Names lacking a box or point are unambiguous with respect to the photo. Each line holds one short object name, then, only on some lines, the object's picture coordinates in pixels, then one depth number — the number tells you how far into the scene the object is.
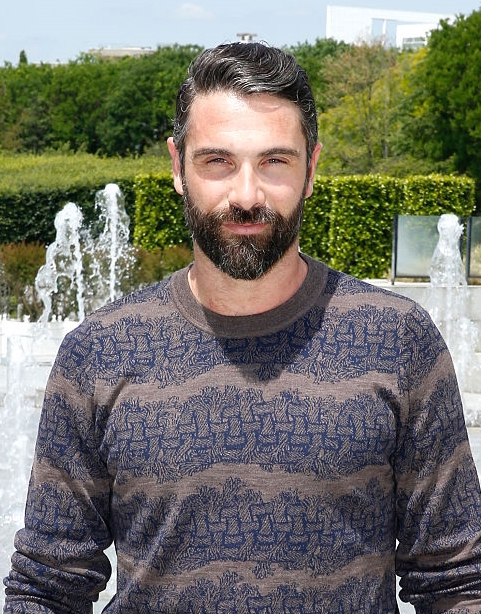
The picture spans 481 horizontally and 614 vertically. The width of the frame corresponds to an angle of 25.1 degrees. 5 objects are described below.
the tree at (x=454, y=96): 20.14
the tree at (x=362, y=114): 23.62
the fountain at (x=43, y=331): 6.64
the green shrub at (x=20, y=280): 11.92
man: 1.57
